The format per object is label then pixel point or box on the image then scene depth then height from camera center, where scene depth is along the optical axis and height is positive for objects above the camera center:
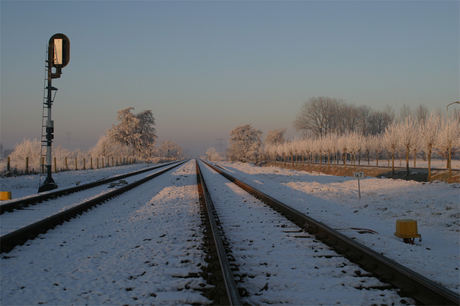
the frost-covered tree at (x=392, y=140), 30.95 +1.73
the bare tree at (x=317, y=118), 77.39 +10.28
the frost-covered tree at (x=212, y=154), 153.84 +1.60
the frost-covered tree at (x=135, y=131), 62.38 +5.82
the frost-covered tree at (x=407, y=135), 27.41 +1.99
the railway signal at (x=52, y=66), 14.72 +4.75
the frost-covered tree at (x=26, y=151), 32.81 +0.91
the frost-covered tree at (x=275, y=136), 103.94 +7.38
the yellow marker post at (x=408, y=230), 5.65 -1.43
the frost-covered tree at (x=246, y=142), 81.38 +4.23
